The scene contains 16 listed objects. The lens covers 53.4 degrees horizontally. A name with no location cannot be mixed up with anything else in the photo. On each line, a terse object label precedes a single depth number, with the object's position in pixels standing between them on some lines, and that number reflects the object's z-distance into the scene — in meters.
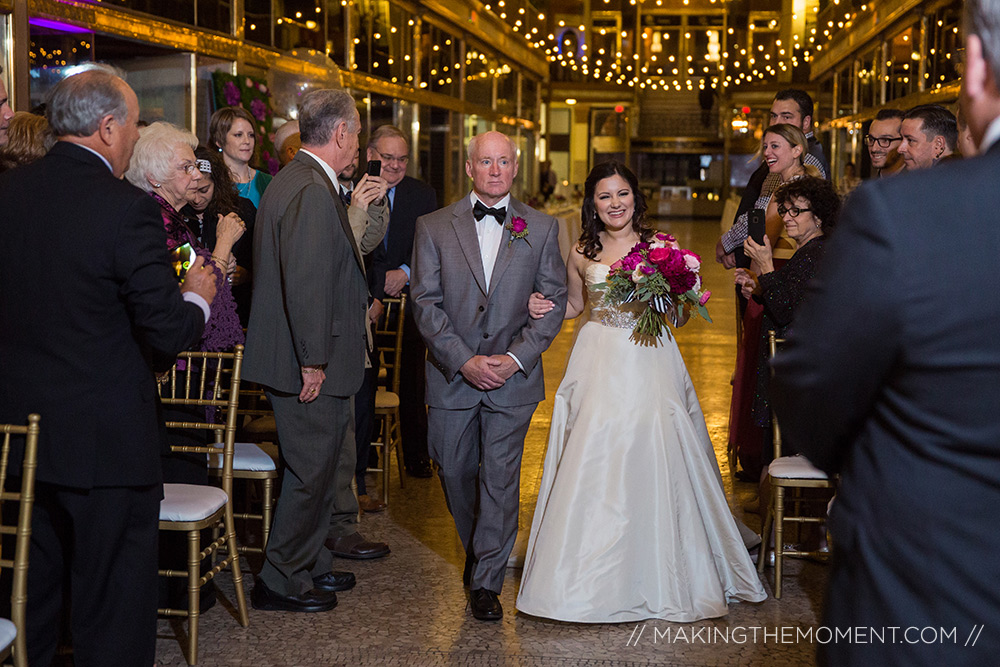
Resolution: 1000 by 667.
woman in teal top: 4.89
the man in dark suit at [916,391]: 1.18
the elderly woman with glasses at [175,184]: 3.67
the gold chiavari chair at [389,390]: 5.10
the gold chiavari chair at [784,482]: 3.84
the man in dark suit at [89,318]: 2.49
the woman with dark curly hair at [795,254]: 4.16
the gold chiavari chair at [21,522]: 2.33
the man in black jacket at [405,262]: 5.32
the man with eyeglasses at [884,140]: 5.61
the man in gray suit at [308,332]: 3.47
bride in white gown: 3.56
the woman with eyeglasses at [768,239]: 5.11
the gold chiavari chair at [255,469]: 3.71
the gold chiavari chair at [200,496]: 3.17
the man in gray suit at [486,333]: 3.68
